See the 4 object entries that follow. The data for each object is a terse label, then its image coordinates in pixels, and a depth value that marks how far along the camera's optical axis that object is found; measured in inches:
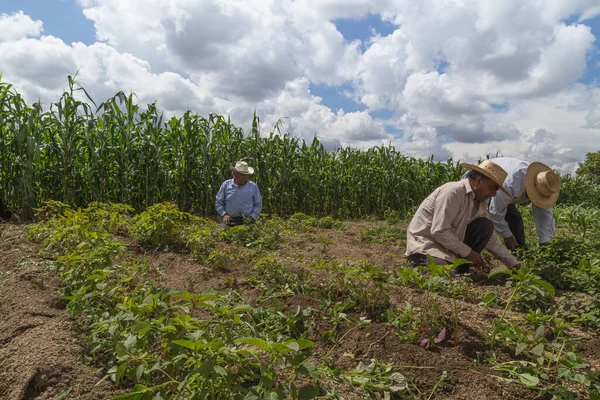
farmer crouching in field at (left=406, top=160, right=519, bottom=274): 161.6
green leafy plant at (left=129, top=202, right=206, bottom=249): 174.4
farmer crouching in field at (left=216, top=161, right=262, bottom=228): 257.3
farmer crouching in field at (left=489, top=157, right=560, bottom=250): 183.3
